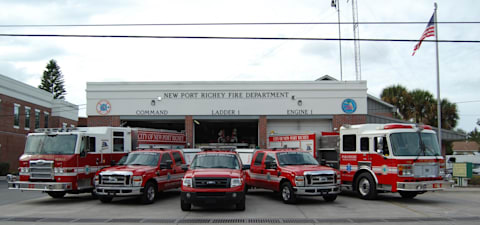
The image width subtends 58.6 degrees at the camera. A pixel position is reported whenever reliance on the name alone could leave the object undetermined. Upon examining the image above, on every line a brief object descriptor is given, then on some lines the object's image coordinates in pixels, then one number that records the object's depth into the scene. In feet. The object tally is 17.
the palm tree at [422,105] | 139.33
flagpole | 73.27
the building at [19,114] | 118.93
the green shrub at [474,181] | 75.19
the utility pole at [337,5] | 98.99
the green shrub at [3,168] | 108.17
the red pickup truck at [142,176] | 46.83
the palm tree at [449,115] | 140.17
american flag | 73.51
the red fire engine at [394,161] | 48.78
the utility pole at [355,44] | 106.22
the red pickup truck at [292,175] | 46.85
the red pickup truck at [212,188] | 40.44
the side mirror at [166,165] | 51.19
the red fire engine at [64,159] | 50.44
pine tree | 255.50
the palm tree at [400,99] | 144.42
